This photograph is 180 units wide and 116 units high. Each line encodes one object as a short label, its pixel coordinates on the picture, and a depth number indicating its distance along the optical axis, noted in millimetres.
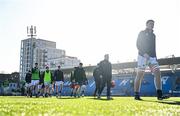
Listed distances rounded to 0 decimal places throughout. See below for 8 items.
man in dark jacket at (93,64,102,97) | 11526
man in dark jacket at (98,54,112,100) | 9381
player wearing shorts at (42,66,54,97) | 13876
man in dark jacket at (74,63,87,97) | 12730
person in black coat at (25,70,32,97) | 15239
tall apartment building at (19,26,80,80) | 108591
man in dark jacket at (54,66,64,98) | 13787
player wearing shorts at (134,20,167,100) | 6289
